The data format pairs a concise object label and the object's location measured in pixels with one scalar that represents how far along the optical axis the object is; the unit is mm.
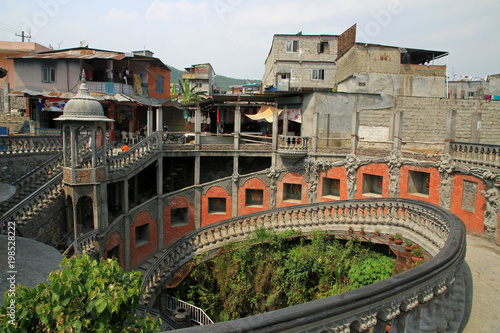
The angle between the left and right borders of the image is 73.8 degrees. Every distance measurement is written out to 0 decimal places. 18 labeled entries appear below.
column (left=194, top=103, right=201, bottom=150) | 24234
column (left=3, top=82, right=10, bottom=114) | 27225
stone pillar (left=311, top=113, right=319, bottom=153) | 22641
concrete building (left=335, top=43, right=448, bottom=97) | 28703
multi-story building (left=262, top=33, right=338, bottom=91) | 39438
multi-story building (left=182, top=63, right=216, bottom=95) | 56219
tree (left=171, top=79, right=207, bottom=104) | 45188
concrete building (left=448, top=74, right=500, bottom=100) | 32500
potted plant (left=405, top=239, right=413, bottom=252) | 11500
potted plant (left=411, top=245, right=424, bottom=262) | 10491
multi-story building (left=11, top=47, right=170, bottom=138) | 24641
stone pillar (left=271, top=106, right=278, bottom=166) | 24672
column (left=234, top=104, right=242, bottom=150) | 24697
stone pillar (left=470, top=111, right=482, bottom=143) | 19525
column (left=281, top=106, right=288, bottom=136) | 25344
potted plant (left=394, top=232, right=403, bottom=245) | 12263
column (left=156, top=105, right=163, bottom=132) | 21906
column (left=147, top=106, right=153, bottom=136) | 23203
